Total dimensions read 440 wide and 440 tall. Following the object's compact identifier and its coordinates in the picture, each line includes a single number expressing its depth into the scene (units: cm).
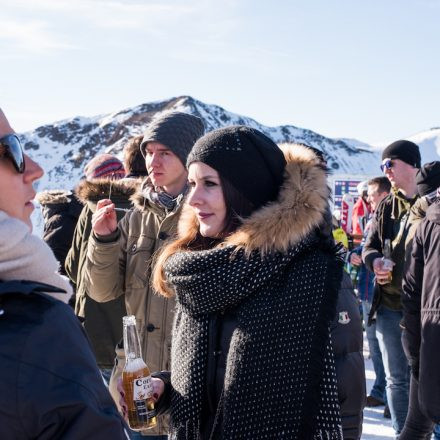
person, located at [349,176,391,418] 606
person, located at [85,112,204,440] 287
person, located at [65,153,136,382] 364
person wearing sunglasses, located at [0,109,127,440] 109
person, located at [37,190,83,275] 489
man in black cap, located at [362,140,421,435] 450
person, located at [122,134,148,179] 407
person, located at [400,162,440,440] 320
